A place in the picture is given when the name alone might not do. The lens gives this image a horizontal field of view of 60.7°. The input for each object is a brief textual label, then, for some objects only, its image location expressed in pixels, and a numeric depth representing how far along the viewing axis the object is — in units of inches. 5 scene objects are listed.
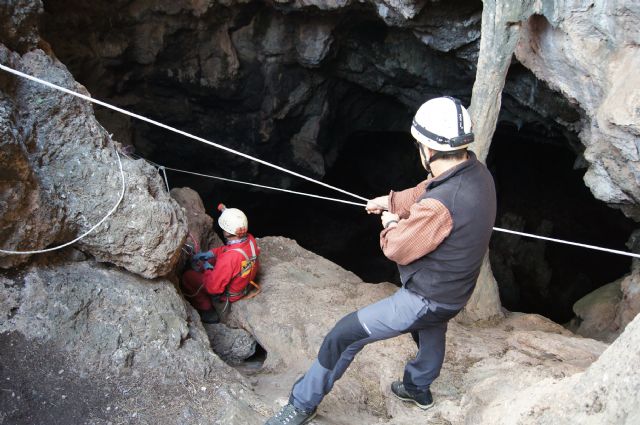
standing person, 88.7
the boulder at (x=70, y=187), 113.3
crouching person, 152.2
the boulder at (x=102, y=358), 102.6
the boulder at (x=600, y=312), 204.5
